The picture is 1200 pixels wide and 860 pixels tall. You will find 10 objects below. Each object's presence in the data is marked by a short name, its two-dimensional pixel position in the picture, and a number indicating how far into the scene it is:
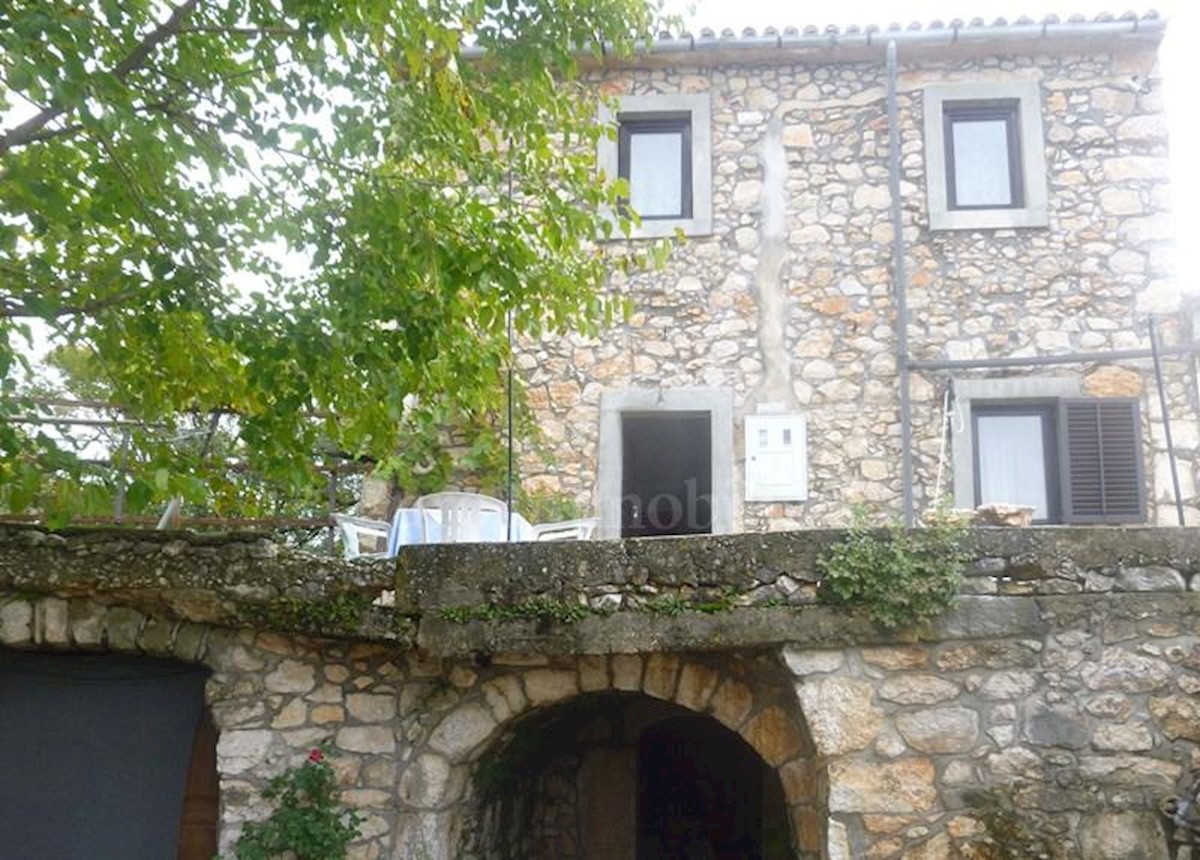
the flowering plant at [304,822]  5.14
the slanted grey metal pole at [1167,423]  6.42
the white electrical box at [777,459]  7.84
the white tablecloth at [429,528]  6.48
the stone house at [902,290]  7.77
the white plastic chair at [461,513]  6.63
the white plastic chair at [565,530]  7.30
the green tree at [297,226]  4.57
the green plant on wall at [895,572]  4.89
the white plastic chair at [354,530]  6.80
